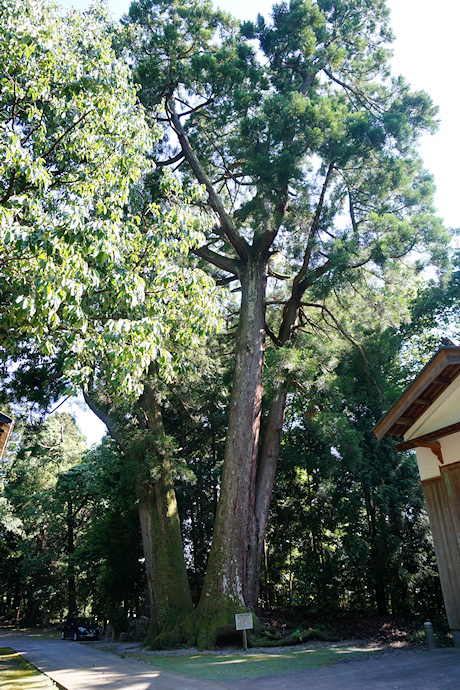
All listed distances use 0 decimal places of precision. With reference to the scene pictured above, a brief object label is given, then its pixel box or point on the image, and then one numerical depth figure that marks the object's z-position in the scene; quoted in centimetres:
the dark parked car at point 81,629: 1631
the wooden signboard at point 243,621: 803
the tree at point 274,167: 1002
